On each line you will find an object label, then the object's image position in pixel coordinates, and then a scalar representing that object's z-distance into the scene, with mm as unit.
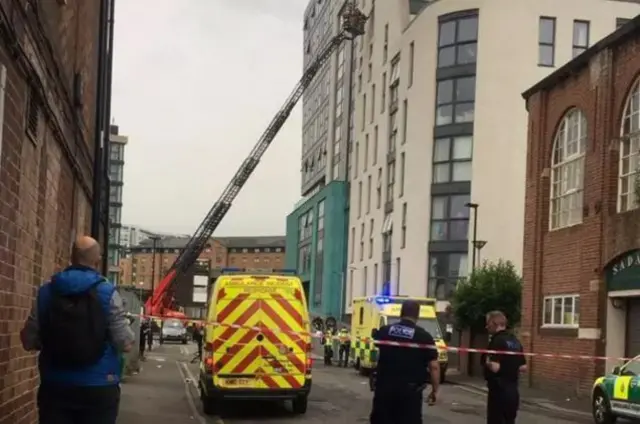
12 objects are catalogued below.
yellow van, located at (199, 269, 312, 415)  13680
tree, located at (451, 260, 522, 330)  29438
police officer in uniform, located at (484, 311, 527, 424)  8719
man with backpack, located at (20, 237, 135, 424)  4496
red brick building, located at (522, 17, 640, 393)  21531
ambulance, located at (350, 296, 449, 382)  26250
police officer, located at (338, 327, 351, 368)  34781
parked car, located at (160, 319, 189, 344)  56812
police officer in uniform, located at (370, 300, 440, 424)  7695
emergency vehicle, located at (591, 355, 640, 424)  14297
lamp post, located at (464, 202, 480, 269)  34438
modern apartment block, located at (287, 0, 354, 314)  65625
